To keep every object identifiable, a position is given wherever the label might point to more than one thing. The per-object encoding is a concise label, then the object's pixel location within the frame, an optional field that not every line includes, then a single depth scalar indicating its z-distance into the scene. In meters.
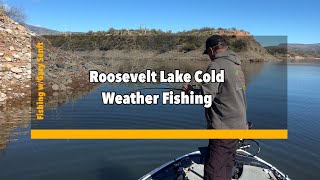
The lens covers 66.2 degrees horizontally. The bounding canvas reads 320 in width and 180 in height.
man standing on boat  3.49
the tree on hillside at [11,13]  18.18
